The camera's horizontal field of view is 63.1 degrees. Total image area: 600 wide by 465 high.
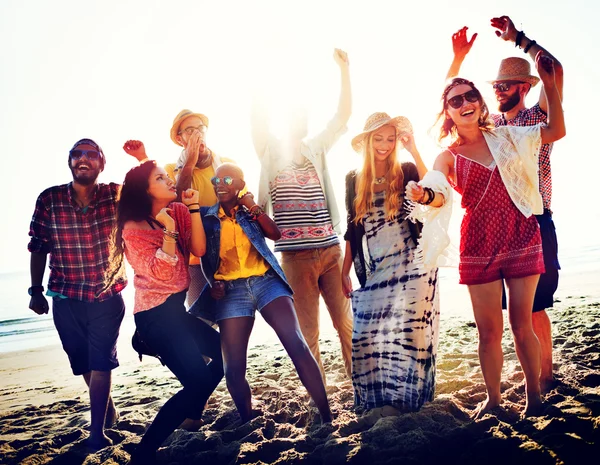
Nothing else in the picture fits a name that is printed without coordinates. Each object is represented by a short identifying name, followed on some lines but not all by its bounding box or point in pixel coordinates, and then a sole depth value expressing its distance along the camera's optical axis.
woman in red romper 3.02
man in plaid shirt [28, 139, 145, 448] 3.70
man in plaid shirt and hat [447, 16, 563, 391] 3.38
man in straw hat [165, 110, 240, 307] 3.86
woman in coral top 3.13
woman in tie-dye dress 3.59
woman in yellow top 3.32
